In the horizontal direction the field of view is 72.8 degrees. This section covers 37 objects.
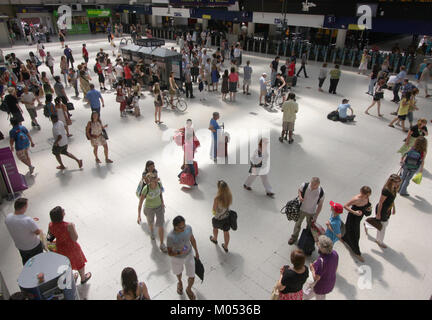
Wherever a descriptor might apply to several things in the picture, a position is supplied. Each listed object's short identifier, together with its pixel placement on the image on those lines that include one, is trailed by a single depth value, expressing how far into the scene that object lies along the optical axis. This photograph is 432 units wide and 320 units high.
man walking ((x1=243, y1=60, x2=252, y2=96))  13.23
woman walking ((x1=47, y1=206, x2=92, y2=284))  3.94
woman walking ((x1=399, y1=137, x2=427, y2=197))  5.93
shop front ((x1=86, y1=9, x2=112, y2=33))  35.10
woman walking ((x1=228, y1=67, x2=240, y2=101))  12.18
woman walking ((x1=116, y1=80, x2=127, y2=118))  10.97
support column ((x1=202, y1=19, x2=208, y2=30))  30.34
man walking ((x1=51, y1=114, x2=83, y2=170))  6.81
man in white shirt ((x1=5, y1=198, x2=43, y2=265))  4.04
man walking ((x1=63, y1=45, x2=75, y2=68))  16.72
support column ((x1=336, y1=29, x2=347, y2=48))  21.20
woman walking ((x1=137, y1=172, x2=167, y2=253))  4.77
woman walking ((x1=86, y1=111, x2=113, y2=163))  7.16
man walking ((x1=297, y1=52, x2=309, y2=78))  16.72
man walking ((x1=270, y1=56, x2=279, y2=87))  13.85
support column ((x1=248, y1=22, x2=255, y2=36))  26.94
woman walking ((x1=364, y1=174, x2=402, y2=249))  4.69
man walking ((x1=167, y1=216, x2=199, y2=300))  3.72
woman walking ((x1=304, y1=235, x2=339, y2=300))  3.36
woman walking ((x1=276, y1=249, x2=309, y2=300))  3.13
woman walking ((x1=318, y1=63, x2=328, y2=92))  14.04
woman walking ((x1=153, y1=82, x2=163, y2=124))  9.99
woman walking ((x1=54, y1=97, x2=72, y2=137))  8.24
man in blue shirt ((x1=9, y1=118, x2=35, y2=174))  6.77
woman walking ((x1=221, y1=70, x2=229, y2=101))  12.32
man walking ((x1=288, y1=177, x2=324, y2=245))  4.74
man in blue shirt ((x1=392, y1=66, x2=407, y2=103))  12.88
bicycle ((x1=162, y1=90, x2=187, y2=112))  11.82
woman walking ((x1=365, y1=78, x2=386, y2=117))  10.94
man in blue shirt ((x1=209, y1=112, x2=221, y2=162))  7.55
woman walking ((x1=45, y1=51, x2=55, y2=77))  15.30
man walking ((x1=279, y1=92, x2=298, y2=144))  8.54
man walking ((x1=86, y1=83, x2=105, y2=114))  9.56
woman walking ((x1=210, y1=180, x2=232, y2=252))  4.52
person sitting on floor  10.76
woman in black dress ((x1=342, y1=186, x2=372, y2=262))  4.62
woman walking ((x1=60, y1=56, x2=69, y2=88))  14.43
